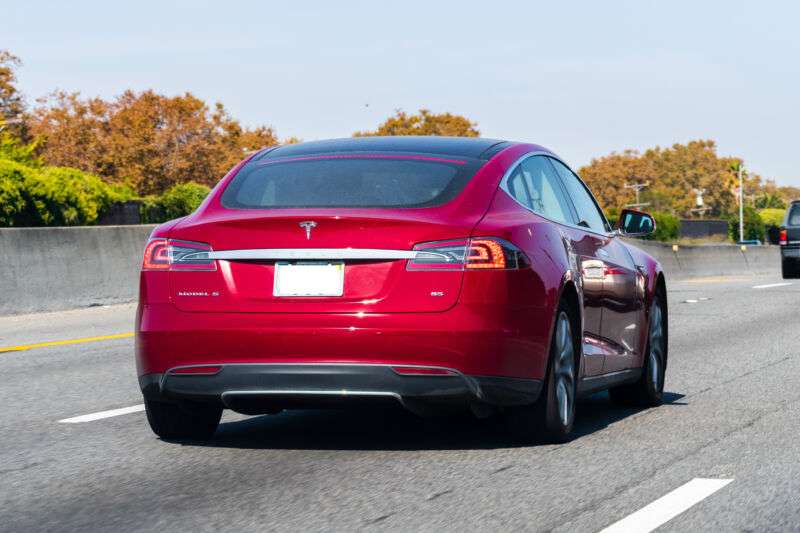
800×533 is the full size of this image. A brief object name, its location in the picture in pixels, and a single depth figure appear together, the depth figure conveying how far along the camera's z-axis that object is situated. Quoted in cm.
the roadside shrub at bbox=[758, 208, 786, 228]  16388
